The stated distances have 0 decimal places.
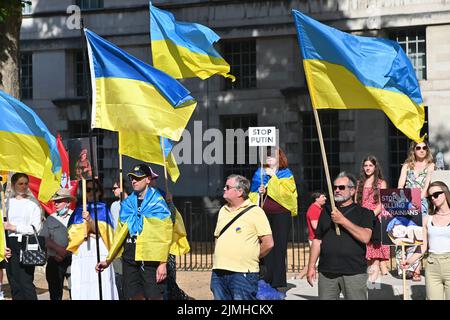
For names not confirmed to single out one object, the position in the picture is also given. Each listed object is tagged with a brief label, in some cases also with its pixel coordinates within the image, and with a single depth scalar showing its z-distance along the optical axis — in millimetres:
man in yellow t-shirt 8984
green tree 16797
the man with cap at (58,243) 11039
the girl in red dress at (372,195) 12836
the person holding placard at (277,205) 12750
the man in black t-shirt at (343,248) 8969
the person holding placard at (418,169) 13320
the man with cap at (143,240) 9617
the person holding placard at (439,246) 9472
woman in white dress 10359
